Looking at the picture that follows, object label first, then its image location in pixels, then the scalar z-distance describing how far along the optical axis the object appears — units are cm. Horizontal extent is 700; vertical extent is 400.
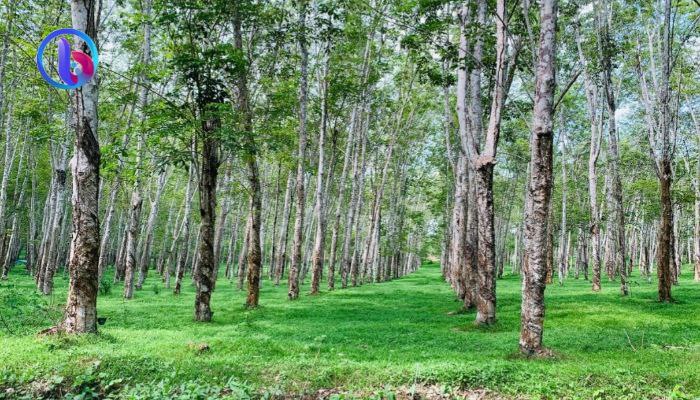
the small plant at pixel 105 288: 1996
